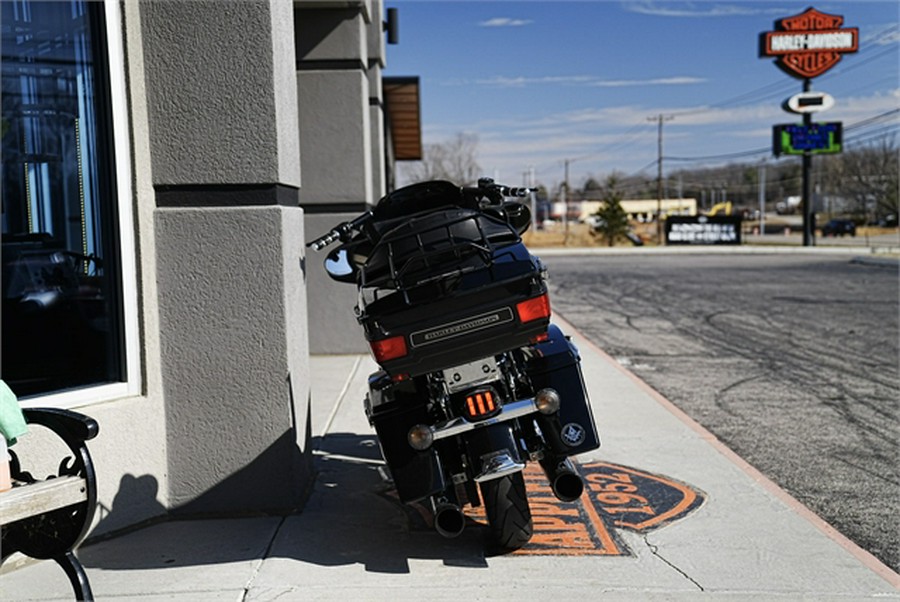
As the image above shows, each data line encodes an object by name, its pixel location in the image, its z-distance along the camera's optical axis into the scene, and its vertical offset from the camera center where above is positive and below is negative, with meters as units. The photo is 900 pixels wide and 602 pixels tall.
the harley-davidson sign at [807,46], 45.72 +7.57
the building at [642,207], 128.62 -0.41
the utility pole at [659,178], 58.77 +2.04
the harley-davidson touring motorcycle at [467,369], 4.06 -0.75
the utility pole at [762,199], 83.48 +0.06
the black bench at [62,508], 3.31 -1.04
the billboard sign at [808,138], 45.94 +3.02
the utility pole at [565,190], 87.02 +1.59
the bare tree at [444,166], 66.56 +3.31
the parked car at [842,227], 72.44 -2.33
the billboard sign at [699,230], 47.94 -1.45
